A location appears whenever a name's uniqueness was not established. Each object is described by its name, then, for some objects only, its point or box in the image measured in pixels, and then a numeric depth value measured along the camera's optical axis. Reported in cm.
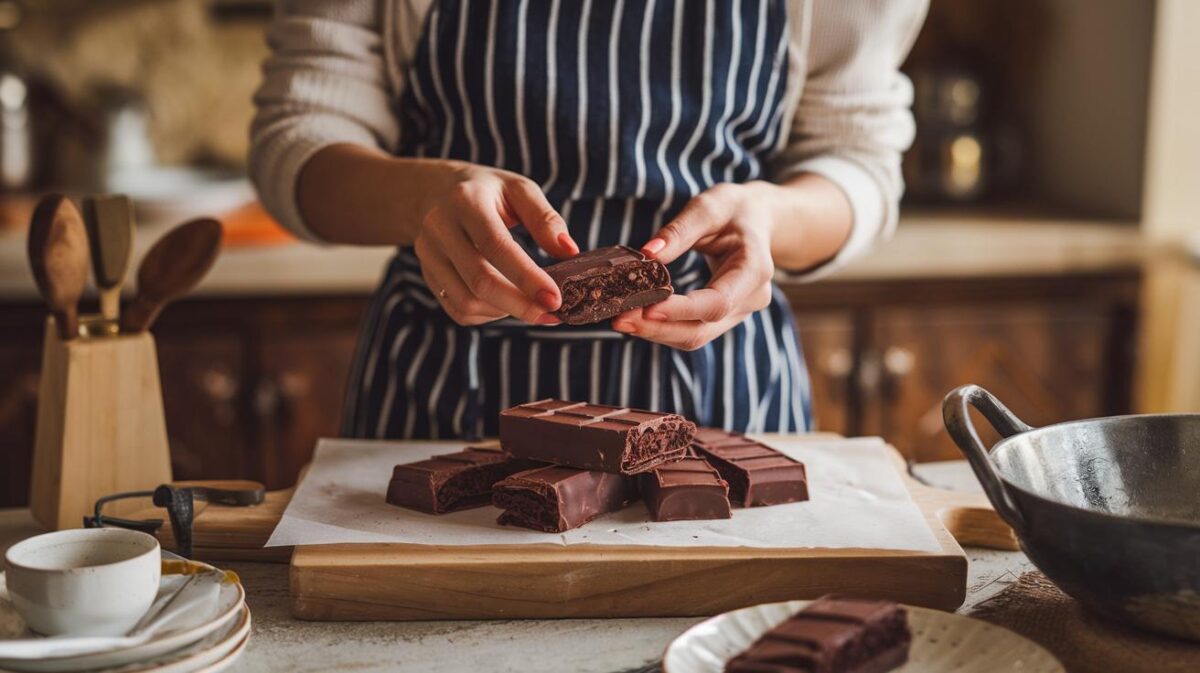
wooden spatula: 127
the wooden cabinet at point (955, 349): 268
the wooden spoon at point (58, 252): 118
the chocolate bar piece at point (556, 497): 112
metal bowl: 87
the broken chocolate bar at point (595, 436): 116
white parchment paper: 111
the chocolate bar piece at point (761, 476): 119
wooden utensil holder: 122
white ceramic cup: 87
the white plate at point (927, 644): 87
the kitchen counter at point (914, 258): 243
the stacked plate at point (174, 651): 86
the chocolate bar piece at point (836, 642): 83
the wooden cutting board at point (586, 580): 105
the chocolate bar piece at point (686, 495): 115
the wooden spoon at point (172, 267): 127
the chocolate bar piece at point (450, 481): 118
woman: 145
